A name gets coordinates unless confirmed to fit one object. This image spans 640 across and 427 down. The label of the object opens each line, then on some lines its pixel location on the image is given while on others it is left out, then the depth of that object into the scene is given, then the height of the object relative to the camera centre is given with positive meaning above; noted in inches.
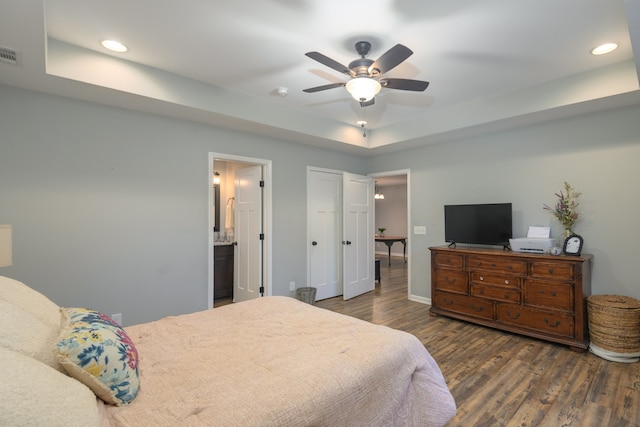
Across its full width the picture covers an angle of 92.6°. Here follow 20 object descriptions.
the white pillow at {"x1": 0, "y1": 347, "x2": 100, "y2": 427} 28.4 -18.5
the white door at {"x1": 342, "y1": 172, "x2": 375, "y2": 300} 195.2 -13.5
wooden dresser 120.7 -33.8
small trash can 170.4 -44.1
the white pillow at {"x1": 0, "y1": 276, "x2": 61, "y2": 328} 51.1 -14.9
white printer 132.8 -12.0
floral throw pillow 42.9 -21.0
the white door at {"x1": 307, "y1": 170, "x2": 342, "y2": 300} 187.0 -10.6
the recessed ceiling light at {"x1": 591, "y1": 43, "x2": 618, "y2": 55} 99.0 +54.9
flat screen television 150.6 -4.4
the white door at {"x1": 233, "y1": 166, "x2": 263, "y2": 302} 169.3 -10.5
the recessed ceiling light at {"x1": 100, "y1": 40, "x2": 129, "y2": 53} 97.1 +55.5
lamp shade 72.5 -6.9
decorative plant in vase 133.0 +3.0
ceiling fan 85.5 +42.6
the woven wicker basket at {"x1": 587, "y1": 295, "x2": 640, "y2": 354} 108.7 -40.2
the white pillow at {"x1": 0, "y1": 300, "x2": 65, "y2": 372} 38.9 -16.1
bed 42.3 -27.6
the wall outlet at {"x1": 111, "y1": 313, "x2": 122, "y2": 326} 120.0 -39.4
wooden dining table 320.6 -25.1
